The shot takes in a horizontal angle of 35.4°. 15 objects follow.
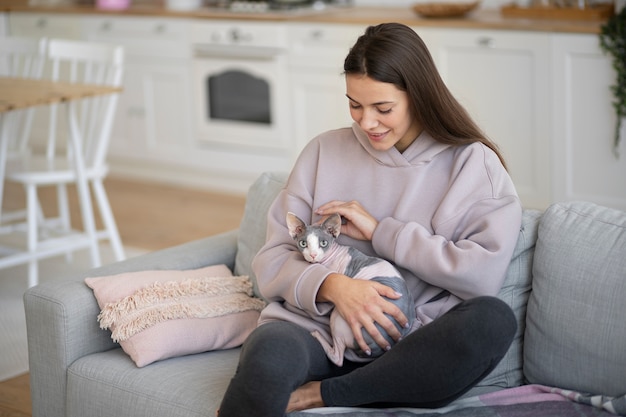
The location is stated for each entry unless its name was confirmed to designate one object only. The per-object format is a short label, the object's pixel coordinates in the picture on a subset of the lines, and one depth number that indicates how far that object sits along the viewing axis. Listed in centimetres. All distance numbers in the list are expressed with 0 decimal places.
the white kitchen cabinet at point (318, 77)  465
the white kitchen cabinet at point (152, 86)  530
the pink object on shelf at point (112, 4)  557
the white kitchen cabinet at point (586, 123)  395
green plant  381
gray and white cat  193
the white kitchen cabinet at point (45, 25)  570
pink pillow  213
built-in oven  491
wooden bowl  438
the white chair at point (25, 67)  418
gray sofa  185
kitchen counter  405
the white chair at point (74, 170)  372
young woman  177
